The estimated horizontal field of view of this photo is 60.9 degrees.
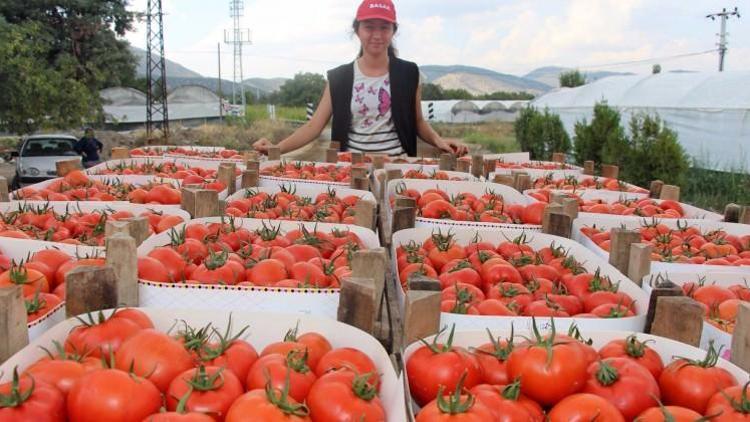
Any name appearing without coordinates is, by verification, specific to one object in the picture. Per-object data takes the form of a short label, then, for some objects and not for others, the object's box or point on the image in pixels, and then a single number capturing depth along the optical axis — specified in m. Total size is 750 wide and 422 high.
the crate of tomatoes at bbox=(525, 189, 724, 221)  3.68
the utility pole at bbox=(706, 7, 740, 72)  40.28
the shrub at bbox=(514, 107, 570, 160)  16.31
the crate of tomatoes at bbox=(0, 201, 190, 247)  2.67
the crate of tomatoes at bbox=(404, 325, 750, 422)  1.32
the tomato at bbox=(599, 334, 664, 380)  1.58
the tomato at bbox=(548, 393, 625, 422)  1.30
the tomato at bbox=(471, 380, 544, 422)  1.32
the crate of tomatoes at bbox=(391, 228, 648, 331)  1.93
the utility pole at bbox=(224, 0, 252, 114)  57.14
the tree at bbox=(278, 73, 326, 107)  59.22
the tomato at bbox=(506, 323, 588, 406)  1.39
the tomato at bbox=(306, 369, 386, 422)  1.28
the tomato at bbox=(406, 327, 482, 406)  1.46
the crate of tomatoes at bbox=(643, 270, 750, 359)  1.91
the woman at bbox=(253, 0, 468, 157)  5.20
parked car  12.63
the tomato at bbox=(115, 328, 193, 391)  1.38
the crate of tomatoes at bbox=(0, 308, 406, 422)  1.23
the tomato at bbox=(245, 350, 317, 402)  1.39
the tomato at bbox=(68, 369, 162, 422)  1.23
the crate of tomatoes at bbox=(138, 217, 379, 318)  1.87
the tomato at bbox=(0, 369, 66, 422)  1.19
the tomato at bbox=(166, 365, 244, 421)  1.28
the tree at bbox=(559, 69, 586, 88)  36.69
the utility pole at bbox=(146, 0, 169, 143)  25.61
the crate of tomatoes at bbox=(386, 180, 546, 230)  3.08
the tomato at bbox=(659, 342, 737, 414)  1.46
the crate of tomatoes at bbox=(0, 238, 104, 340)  1.74
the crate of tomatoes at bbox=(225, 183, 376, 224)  3.16
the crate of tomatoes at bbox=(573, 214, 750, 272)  2.63
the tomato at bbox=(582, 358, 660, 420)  1.41
